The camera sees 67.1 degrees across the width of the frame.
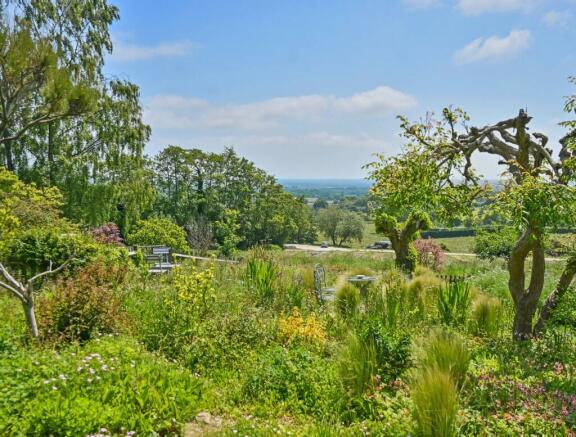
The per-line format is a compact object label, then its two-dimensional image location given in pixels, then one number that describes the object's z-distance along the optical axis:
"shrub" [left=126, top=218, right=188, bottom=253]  16.98
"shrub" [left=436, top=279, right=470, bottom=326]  6.09
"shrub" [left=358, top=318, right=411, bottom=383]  3.63
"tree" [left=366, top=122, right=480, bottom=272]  5.13
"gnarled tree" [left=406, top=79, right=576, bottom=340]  4.56
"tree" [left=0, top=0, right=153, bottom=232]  15.85
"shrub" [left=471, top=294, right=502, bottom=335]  5.88
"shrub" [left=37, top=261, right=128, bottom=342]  4.32
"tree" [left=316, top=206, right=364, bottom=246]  45.16
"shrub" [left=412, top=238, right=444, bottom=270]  15.27
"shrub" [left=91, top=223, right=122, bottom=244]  10.18
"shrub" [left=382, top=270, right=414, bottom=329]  5.69
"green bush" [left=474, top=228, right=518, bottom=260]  16.80
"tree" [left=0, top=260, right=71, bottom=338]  3.87
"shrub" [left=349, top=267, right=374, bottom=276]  8.57
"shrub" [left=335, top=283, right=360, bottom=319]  6.18
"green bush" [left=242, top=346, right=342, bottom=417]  3.46
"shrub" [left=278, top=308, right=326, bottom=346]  4.79
